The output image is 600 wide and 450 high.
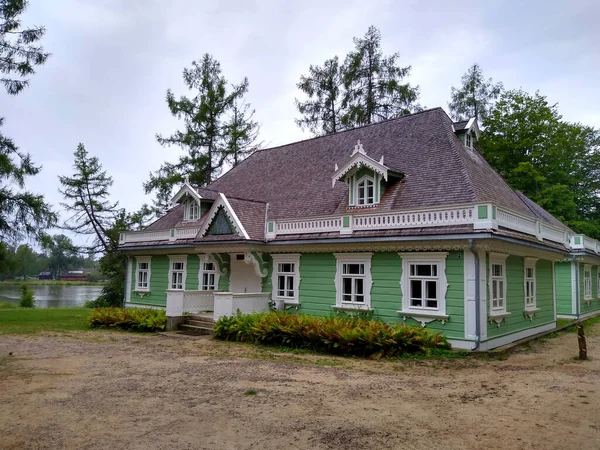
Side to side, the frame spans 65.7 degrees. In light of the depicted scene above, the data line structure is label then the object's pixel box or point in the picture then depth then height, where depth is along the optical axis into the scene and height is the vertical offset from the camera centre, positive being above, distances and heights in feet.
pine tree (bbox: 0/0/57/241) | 60.34 +14.10
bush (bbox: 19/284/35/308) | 107.34 -7.12
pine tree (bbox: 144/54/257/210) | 118.01 +35.74
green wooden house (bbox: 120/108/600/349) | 42.42 +3.82
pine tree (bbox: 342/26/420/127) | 107.65 +44.62
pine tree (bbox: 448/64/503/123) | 118.93 +47.05
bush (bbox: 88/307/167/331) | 57.62 -6.06
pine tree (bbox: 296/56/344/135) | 114.21 +45.36
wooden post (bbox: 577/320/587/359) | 39.24 -5.22
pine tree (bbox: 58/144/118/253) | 128.26 +20.72
